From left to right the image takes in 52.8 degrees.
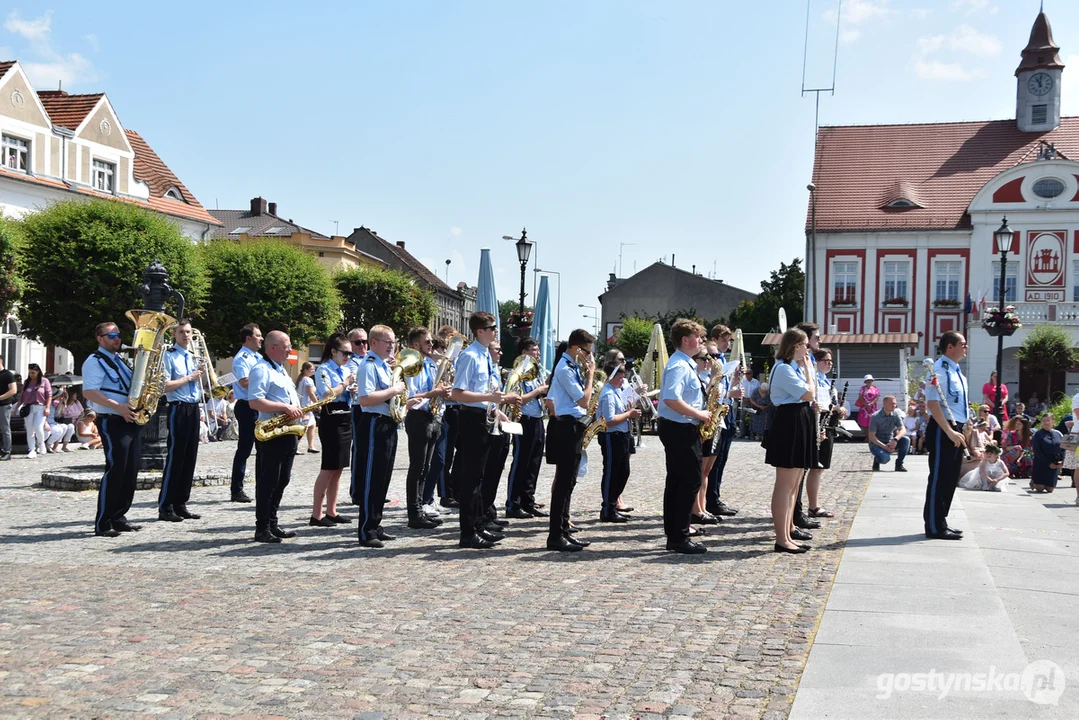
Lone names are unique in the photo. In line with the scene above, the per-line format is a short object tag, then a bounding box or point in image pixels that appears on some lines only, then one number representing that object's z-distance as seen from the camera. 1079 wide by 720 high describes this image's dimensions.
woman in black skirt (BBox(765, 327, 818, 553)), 8.70
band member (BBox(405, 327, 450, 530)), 10.01
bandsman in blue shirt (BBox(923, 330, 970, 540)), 9.48
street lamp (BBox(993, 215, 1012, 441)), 26.16
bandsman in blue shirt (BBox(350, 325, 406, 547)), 9.16
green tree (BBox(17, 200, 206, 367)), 33.06
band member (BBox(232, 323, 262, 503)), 10.79
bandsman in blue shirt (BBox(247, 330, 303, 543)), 9.31
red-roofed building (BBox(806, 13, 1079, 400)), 48.44
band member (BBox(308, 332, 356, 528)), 10.47
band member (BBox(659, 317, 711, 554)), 8.71
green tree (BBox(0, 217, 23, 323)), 26.30
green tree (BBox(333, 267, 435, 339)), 71.38
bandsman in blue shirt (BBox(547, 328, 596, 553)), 9.09
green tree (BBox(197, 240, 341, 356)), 45.94
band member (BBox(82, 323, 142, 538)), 9.36
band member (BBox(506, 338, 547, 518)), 11.39
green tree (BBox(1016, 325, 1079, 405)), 41.62
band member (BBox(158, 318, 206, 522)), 10.67
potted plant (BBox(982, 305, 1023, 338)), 24.95
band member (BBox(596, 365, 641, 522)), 10.95
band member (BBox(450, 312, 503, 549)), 8.88
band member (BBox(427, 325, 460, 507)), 11.06
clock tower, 53.19
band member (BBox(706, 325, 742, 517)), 11.33
